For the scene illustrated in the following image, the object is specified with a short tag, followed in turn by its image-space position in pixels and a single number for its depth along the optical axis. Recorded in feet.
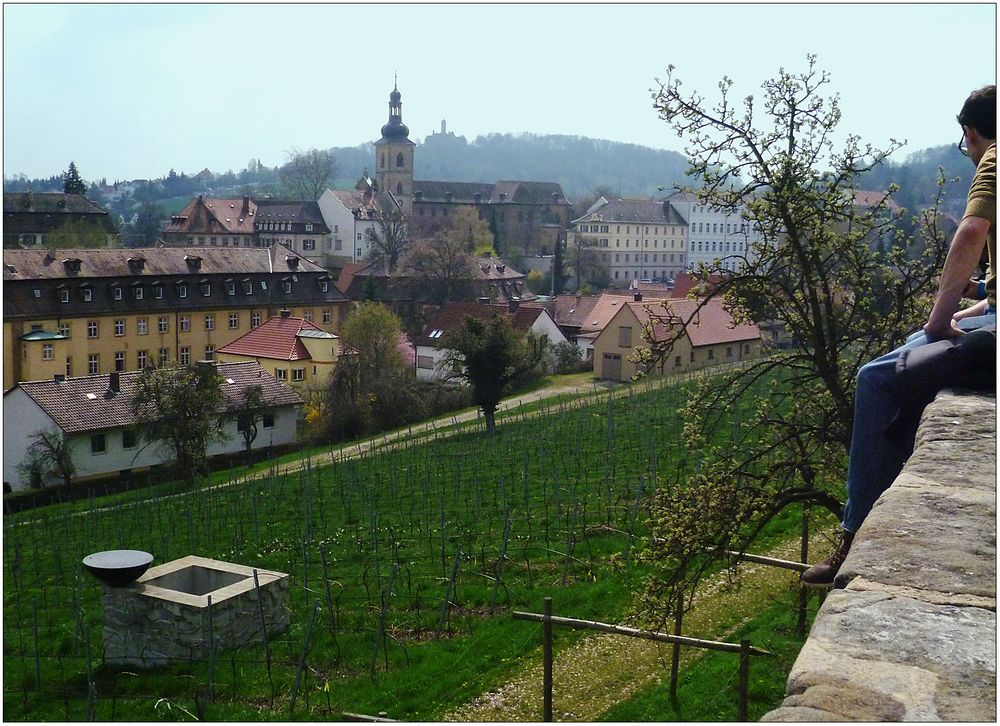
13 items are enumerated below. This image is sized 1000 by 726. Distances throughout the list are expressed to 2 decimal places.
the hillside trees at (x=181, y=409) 105.60
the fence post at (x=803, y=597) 33.02
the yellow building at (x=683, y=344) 160.76
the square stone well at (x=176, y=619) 40.81
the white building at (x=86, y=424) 115.75
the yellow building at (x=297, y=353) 153.58
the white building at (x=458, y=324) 185.98
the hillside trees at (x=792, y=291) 28.07
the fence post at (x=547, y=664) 30.68
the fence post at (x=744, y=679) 26.81
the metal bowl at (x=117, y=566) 40.45
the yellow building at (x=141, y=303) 156.97
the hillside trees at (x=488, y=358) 115.14
